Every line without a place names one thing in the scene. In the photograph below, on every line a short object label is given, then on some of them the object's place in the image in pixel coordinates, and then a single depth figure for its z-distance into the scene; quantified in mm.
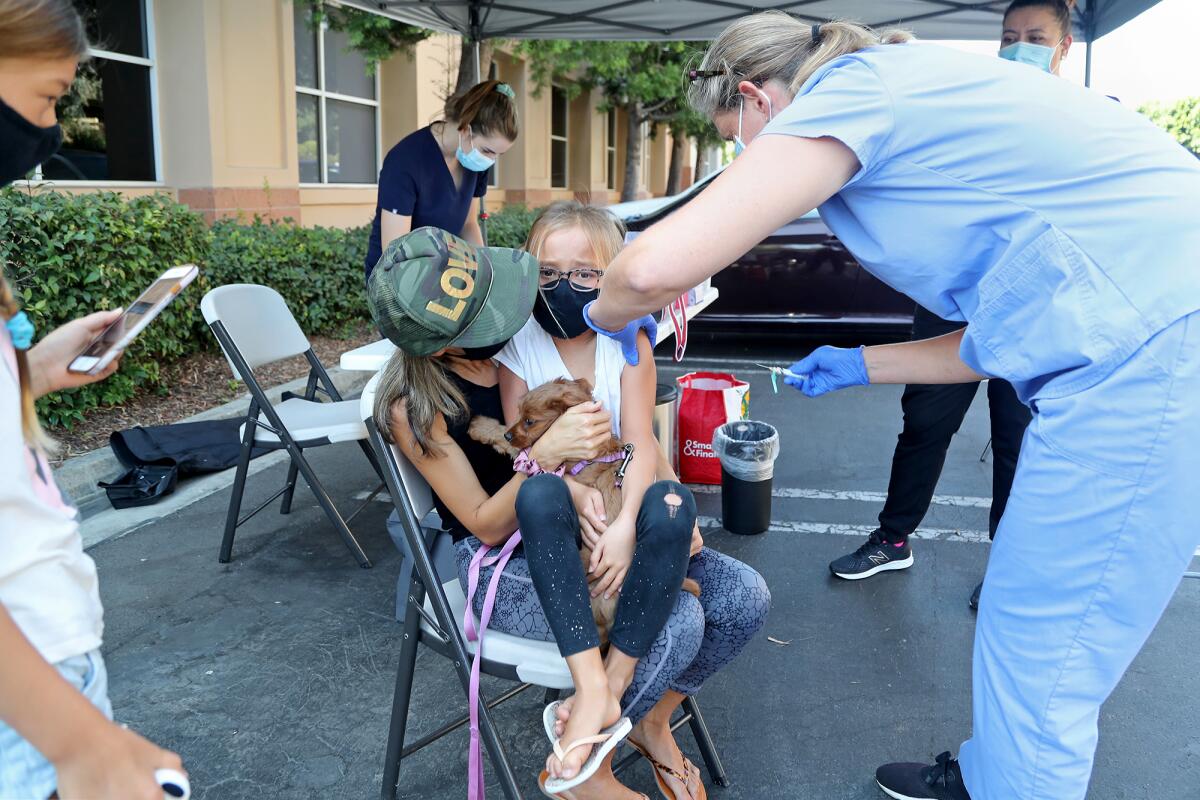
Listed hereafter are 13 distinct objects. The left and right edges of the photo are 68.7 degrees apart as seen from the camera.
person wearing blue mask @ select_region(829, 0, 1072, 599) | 3146
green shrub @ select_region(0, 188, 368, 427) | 4422
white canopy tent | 5633
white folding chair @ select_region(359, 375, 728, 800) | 1895
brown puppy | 2084
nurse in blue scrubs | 1455
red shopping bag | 4352
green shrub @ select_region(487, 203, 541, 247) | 10141
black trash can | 3854
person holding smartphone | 928
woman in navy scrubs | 3820
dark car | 7430
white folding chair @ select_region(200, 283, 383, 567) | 3545
